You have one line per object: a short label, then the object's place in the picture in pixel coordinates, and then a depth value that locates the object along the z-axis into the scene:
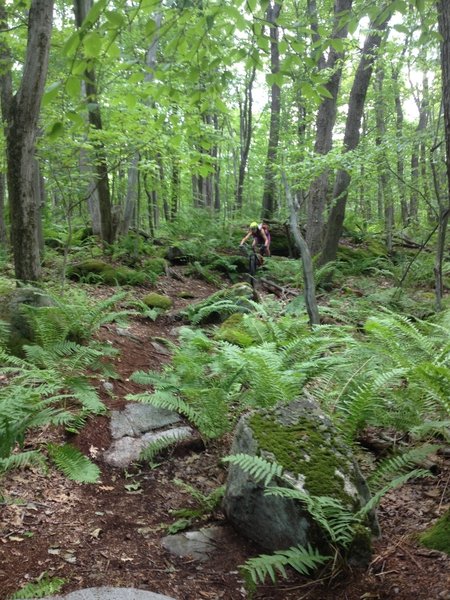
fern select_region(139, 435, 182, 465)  3.94
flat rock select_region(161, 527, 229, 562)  2.84
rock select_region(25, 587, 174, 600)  2.25
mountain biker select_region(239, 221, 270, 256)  12.15
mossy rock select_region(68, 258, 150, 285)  9.62
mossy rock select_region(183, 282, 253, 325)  8.03
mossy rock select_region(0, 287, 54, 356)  5.02
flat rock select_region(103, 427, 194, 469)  3.94
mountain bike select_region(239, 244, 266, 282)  12.26
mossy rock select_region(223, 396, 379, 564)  2.59
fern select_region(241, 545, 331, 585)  2.19
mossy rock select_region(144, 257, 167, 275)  11.54
